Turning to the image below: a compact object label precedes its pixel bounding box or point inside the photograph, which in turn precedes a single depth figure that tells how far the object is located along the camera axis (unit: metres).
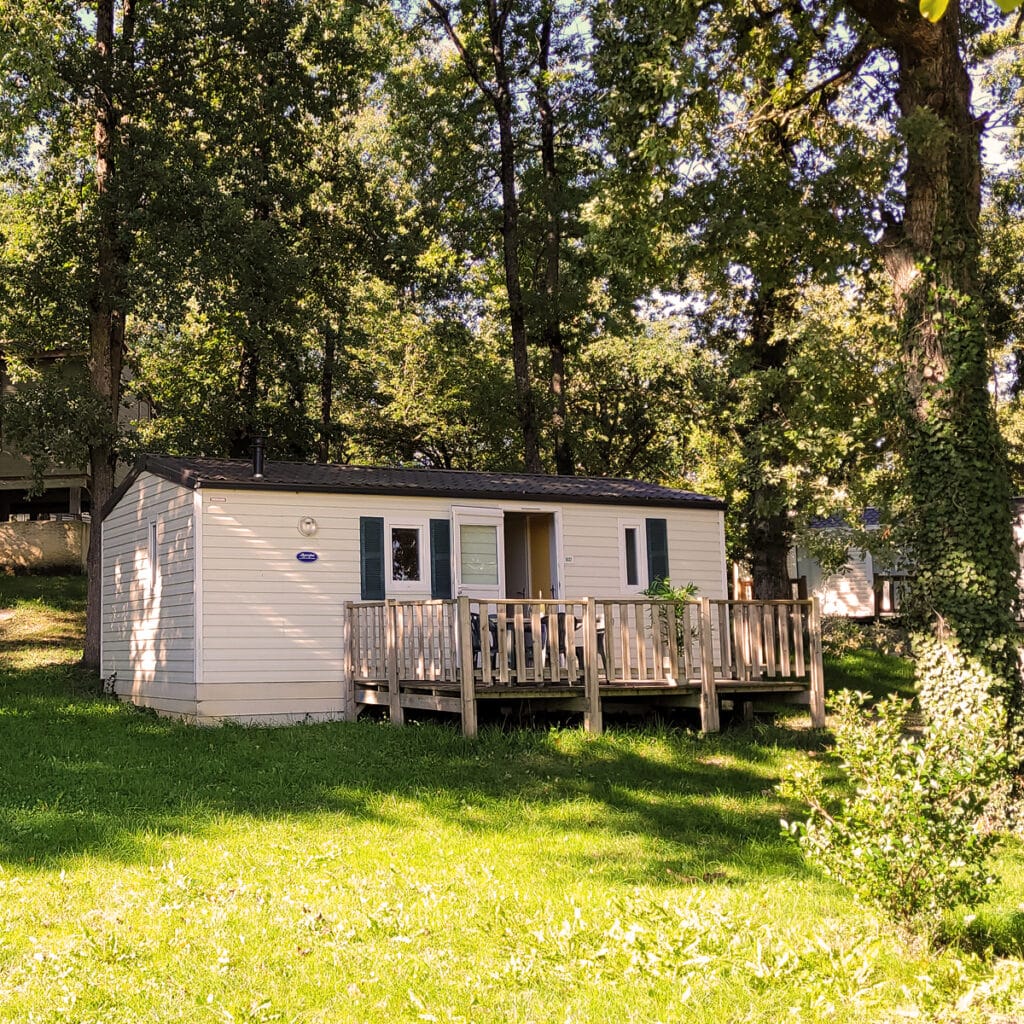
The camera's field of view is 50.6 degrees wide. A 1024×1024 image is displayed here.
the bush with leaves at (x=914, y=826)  5.33
